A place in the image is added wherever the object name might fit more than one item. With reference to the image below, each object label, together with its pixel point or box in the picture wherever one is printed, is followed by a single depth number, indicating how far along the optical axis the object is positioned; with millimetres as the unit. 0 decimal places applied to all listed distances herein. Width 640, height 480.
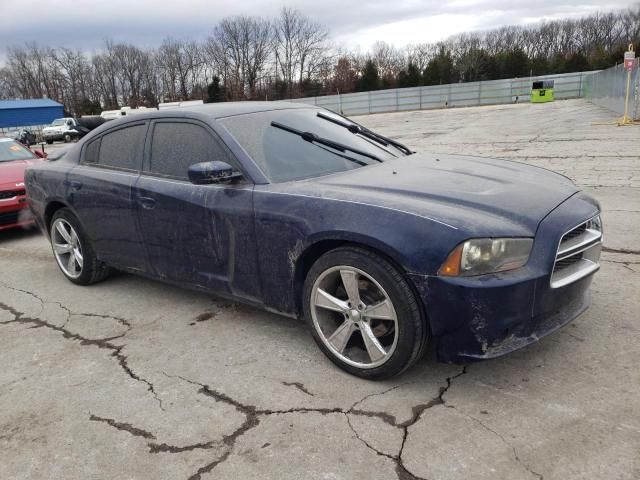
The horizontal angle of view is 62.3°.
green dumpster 40344
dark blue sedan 2537
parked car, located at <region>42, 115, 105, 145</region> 37312
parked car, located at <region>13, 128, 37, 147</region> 36031
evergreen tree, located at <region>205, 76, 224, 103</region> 69562
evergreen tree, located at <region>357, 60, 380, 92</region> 63953
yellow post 17438
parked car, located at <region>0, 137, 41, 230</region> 6969
